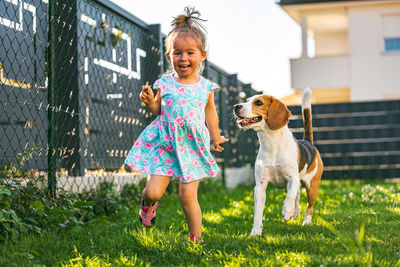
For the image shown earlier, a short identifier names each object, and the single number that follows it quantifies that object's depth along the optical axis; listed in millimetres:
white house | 16000
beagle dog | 4238
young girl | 3617
